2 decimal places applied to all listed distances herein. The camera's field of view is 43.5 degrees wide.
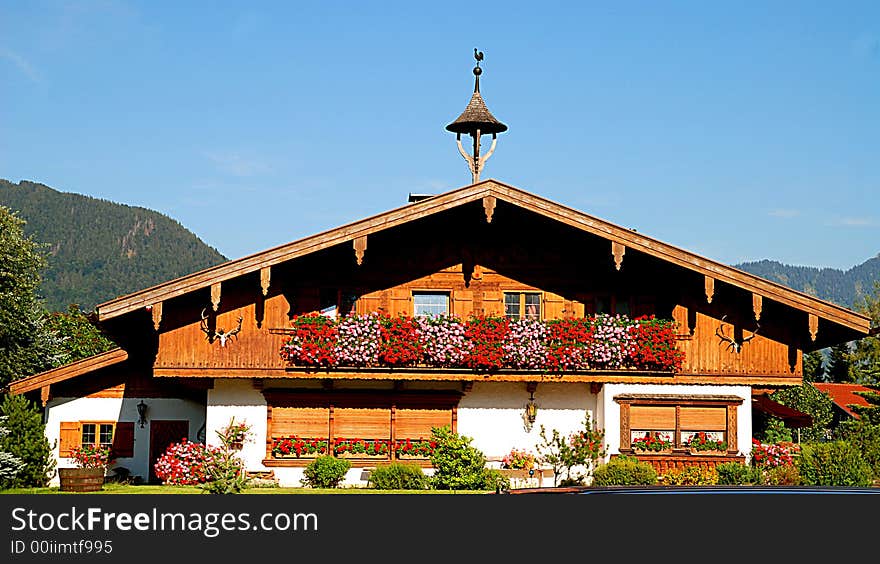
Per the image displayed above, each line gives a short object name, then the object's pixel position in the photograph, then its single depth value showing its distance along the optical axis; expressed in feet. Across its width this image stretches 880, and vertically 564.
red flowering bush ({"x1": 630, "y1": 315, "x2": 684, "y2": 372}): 78.84
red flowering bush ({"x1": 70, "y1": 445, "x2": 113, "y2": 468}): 90.22
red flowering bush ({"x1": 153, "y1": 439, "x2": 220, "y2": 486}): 77.61
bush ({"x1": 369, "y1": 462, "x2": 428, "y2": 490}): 76.79
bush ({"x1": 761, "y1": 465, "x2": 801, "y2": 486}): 77.71
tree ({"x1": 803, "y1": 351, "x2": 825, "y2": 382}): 217.56
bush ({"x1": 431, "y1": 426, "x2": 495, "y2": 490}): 77.41
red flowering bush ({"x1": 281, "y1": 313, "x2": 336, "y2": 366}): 77.77
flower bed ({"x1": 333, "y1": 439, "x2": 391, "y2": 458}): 80.33
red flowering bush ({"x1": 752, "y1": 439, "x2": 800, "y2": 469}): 79.36
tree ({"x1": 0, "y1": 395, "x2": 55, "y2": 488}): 86.94
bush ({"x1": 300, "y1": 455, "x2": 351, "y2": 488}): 77.66
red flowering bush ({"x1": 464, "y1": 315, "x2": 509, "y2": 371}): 77.61
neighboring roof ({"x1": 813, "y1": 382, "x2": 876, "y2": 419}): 213.25
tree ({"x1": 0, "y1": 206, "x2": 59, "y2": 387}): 111.14
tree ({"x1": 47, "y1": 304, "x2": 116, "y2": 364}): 144.87
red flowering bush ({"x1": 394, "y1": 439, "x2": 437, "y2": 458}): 80.43
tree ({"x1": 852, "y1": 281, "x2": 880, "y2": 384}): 225.15
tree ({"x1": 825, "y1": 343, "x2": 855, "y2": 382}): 245.45
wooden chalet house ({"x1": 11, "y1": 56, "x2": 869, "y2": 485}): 77.66
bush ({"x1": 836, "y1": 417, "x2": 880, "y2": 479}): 86.69
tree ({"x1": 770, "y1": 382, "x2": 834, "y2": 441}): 169.89
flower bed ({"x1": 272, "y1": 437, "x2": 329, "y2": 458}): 79.30
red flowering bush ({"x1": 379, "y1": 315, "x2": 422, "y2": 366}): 77.56
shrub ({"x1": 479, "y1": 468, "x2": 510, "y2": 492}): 77.10
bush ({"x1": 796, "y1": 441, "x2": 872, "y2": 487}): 77.56
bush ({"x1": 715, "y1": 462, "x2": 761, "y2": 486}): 76.95
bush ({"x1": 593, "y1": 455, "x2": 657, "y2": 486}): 75.25
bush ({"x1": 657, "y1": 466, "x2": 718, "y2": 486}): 78.18
